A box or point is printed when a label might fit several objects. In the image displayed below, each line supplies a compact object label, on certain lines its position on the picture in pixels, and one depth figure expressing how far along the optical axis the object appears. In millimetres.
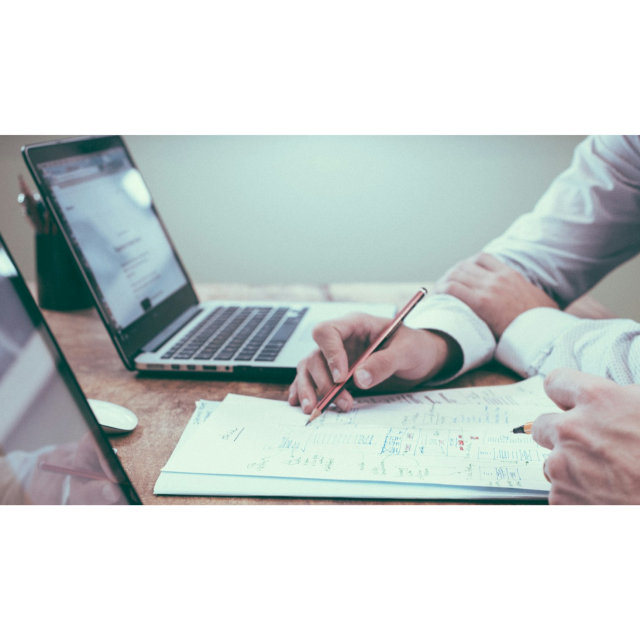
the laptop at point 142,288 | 625
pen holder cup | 895
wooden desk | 450
